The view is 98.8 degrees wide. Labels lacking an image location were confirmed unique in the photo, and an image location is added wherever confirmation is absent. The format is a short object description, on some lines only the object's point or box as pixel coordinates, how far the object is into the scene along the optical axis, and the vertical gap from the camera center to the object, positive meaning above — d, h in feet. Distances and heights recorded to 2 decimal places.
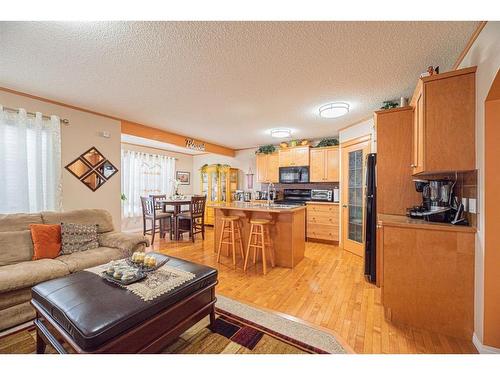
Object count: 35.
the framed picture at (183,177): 22.18 +0.85
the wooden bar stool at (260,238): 10.03 -2.71
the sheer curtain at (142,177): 17.95 +0.75
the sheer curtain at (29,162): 8.62 +1.03
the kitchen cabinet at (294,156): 16.70 +2.22
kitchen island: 10.53 -2.18
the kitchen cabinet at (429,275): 5.52 -2.55
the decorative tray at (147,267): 5.73 -2.22
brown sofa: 5.99 -2.50
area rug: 5.14 -3.99
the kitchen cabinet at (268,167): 18.42 +1.49
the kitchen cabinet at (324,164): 15.43 +1.46
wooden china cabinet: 21.08 +0.08
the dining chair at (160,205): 16.48 -1.58
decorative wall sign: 15.94 +3.10
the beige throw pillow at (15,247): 7.03 -2.07
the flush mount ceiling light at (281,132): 14.11 +3.47
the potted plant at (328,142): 15.56 +3.05
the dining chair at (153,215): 15.65 -2.23
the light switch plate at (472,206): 5.42 -0.60
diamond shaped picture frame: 10.80 +0.91
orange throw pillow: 7.55 -1.98
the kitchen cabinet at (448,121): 5.40 +1.60
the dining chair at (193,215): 15.84 -2.27
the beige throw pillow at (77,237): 8.17 -2.05
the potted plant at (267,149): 18.47 +3.05
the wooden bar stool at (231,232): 11.16 -2.61
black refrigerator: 9.01 -1.56
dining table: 15.54 -1.38
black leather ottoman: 3.80 -2.58
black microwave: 16.82 +0.73
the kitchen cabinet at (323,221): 14.92 -2.70
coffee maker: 6.24 -0.61
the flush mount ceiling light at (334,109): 9.90 +3.50
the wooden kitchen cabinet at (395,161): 7.97 +0.84
